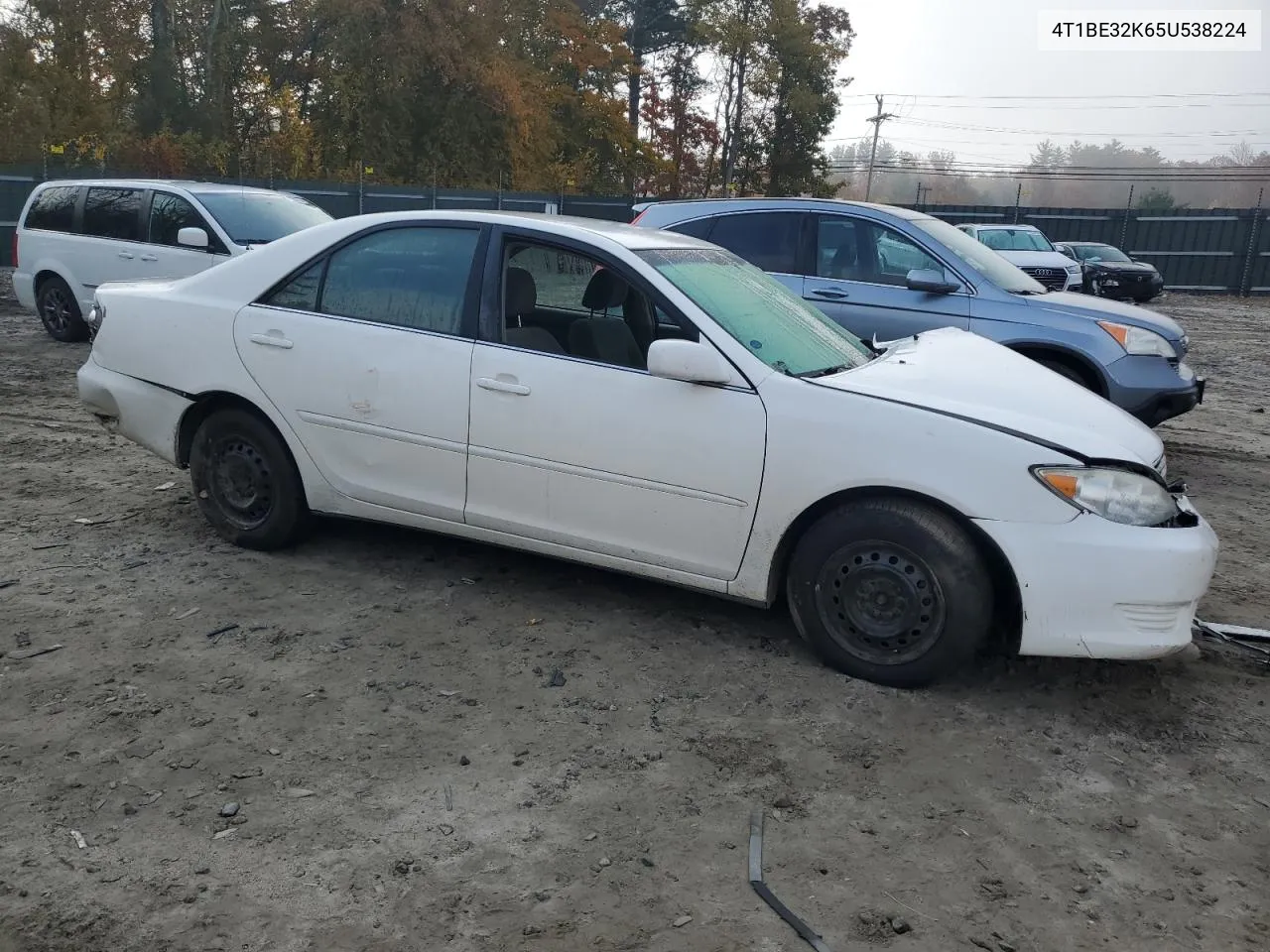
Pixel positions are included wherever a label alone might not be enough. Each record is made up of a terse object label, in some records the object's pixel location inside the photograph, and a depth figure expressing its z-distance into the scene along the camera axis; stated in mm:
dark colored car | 23078
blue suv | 7020
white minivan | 10172
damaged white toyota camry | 3648
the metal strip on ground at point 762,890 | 2591
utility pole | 65188
